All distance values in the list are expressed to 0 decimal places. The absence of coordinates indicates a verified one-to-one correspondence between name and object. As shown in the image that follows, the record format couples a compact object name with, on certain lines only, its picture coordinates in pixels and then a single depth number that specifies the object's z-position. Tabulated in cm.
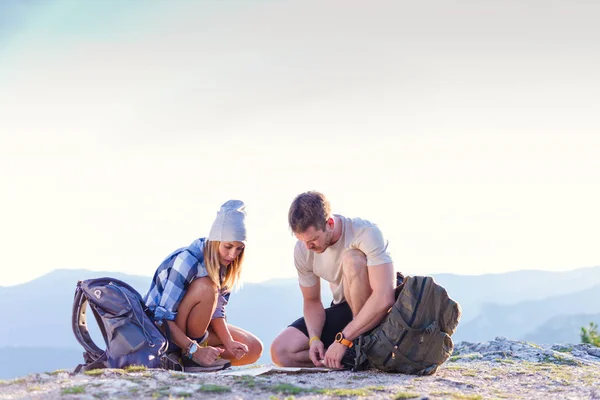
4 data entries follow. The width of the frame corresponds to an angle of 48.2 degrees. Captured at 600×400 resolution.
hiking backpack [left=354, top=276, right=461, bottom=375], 670
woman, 698
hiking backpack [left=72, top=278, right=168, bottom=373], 659
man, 650
